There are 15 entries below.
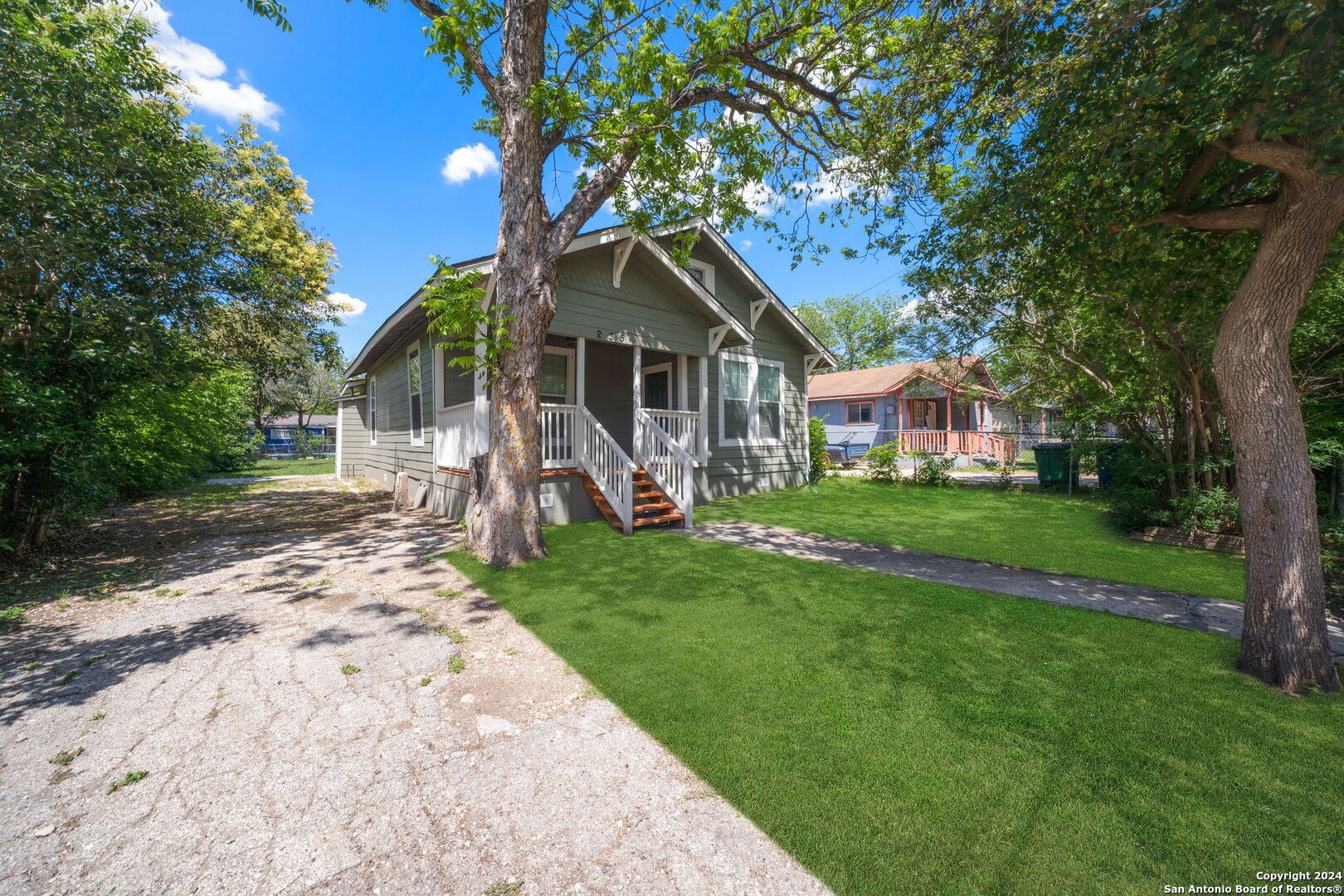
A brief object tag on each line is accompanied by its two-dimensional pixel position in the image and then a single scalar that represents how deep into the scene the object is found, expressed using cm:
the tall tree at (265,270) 718
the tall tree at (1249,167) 244
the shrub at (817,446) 1353
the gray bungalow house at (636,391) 762
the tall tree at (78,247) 457
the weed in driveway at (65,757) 223
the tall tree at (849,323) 3831
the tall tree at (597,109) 535
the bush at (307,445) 3366
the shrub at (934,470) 1302
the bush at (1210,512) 601
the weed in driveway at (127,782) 207
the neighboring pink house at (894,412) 1856
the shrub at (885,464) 1391
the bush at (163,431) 622
